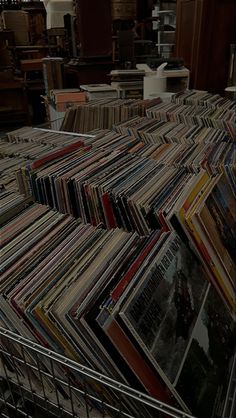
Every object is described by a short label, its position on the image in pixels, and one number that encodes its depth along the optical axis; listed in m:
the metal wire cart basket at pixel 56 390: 0.54
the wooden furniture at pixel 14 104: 4.55
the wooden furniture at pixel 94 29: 3.13
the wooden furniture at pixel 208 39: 2.56
